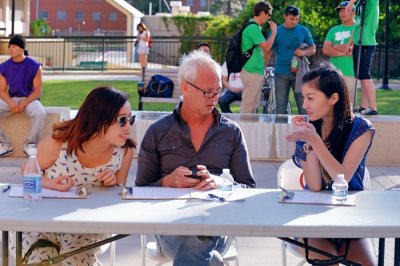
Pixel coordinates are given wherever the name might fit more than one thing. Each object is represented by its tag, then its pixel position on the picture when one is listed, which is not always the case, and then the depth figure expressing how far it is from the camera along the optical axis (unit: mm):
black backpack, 11438
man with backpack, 11391
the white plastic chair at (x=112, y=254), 5176
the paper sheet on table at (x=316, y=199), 4367
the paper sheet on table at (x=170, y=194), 4402
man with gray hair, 5113
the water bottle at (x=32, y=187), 4230
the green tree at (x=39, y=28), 44375
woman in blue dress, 4641
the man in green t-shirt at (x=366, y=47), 10703
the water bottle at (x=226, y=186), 4504
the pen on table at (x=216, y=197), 4375
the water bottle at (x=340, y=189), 4422
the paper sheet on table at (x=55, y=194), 4344
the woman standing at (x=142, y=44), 25022
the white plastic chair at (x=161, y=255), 4773
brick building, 68312
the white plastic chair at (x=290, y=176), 5500
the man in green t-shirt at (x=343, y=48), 10664
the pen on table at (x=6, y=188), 4473
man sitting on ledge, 10172
